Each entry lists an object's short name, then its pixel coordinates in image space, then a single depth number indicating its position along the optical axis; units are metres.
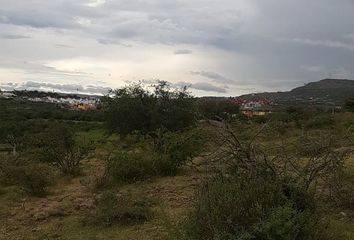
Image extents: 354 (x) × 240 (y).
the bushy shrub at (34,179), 12.88
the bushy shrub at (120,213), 9.70
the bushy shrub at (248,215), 6.16
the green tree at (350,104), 45.35
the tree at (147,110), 23.20
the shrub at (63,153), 16.14
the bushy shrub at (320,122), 31.27
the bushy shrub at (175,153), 14.94
